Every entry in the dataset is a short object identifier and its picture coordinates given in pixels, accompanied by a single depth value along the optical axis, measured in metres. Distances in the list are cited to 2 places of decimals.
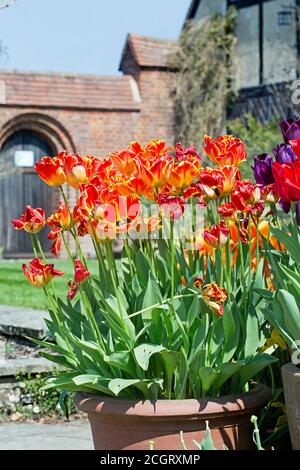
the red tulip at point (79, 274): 2.50
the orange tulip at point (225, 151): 2.64
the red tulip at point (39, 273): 2.52
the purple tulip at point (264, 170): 2.59
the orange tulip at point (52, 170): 2.50
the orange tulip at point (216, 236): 2.43
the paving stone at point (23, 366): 5.37
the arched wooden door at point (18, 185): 19.00
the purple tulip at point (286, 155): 2.42
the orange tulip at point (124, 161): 2.62
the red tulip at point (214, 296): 2.33
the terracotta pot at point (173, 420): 2.41
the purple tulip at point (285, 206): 2.50
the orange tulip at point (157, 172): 2.41
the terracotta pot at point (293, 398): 2.20
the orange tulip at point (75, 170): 2.49
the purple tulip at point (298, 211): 2.45
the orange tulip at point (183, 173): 2.42
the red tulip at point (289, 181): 2.21
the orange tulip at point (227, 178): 2.48
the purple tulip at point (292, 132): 2.49
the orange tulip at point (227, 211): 2.46
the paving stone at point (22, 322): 6.20
